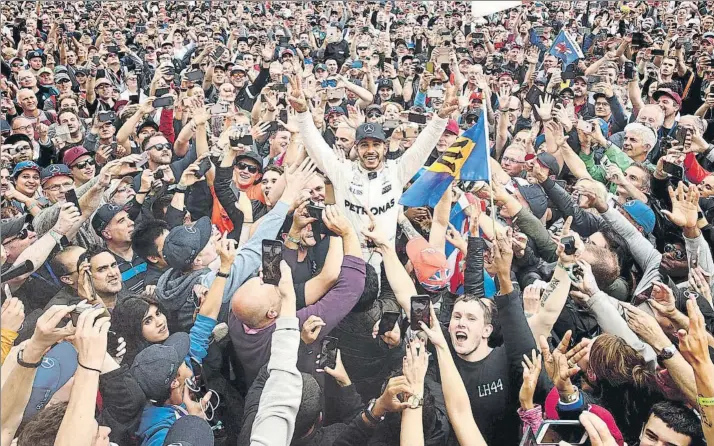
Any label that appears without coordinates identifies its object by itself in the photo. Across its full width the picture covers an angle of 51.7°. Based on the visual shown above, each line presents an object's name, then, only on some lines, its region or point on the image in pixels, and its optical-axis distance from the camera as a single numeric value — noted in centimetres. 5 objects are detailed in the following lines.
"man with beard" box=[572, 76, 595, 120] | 901
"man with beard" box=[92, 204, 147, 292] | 490
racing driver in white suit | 487
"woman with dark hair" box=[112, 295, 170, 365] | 366
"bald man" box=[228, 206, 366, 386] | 353
